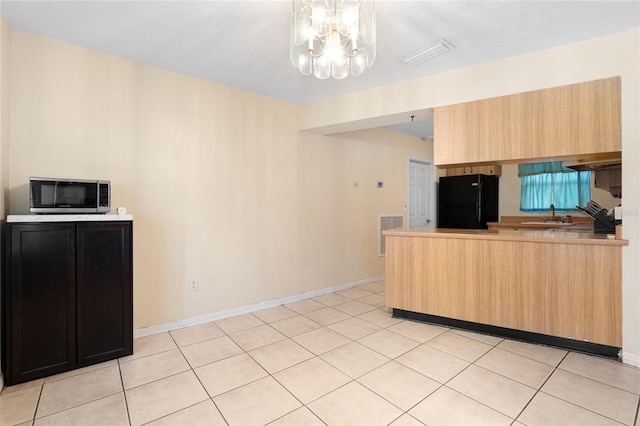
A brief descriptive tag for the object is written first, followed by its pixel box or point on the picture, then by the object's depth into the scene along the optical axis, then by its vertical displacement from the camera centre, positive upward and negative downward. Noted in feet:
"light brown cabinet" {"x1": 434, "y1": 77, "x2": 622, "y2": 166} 7.82 +2.58
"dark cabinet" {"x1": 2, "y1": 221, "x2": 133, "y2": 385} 6.63 -2.05
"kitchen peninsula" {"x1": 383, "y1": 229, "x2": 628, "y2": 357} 7.77 -2.12
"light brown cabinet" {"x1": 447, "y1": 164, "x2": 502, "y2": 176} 18.23 +2.62
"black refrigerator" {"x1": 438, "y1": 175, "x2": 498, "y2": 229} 17.38 +0.72
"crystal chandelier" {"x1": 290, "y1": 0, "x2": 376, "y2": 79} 5.82 +3.75
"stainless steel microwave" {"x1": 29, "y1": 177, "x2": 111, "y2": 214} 6.93 +0.42
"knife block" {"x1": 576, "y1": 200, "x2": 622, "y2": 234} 8.87 -0.21
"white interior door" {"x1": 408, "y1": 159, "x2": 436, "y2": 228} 18.99 +1.19
